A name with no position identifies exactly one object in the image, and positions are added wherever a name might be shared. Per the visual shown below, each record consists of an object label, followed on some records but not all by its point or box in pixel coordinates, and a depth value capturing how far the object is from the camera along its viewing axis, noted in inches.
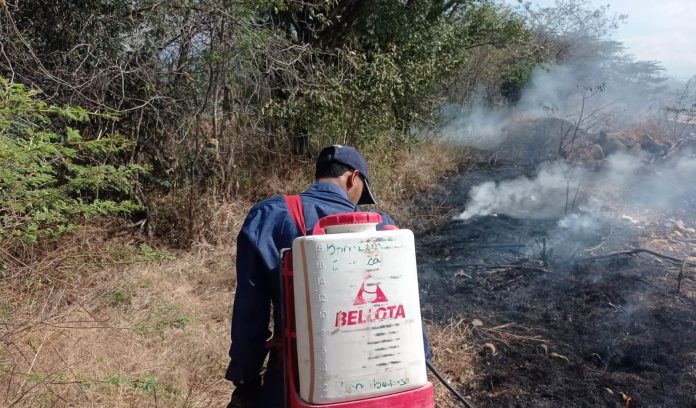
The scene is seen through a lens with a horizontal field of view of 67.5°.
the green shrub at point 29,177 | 101.7
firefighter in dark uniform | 66.0
